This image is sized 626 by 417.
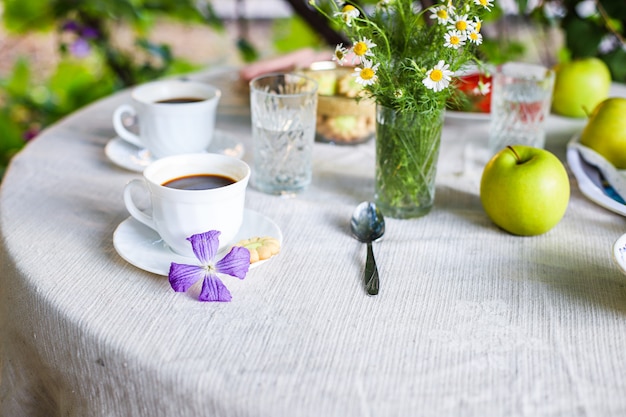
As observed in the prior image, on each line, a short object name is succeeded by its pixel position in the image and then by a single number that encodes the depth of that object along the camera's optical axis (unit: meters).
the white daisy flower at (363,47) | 0.88
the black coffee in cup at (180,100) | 1.29
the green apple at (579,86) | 1.46
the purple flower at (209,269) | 0.81
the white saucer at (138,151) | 1.20
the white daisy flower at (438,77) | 0.90
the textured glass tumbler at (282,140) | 1.13
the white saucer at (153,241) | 0.87
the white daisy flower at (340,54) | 0.90
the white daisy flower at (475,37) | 0.88
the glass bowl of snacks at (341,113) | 1.32
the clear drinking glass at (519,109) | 1.29
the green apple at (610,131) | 1.19
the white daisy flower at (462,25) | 0.88
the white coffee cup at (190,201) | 0.85
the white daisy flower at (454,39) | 0.88
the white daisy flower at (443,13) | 0.87
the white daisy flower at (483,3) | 0.87
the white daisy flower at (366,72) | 0.90
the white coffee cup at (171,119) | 1.19
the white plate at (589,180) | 1.07
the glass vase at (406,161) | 1.00
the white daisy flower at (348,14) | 0.86
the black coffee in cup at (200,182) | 0.93
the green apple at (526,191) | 0.96
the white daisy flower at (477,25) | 0.88
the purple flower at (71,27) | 2.40
